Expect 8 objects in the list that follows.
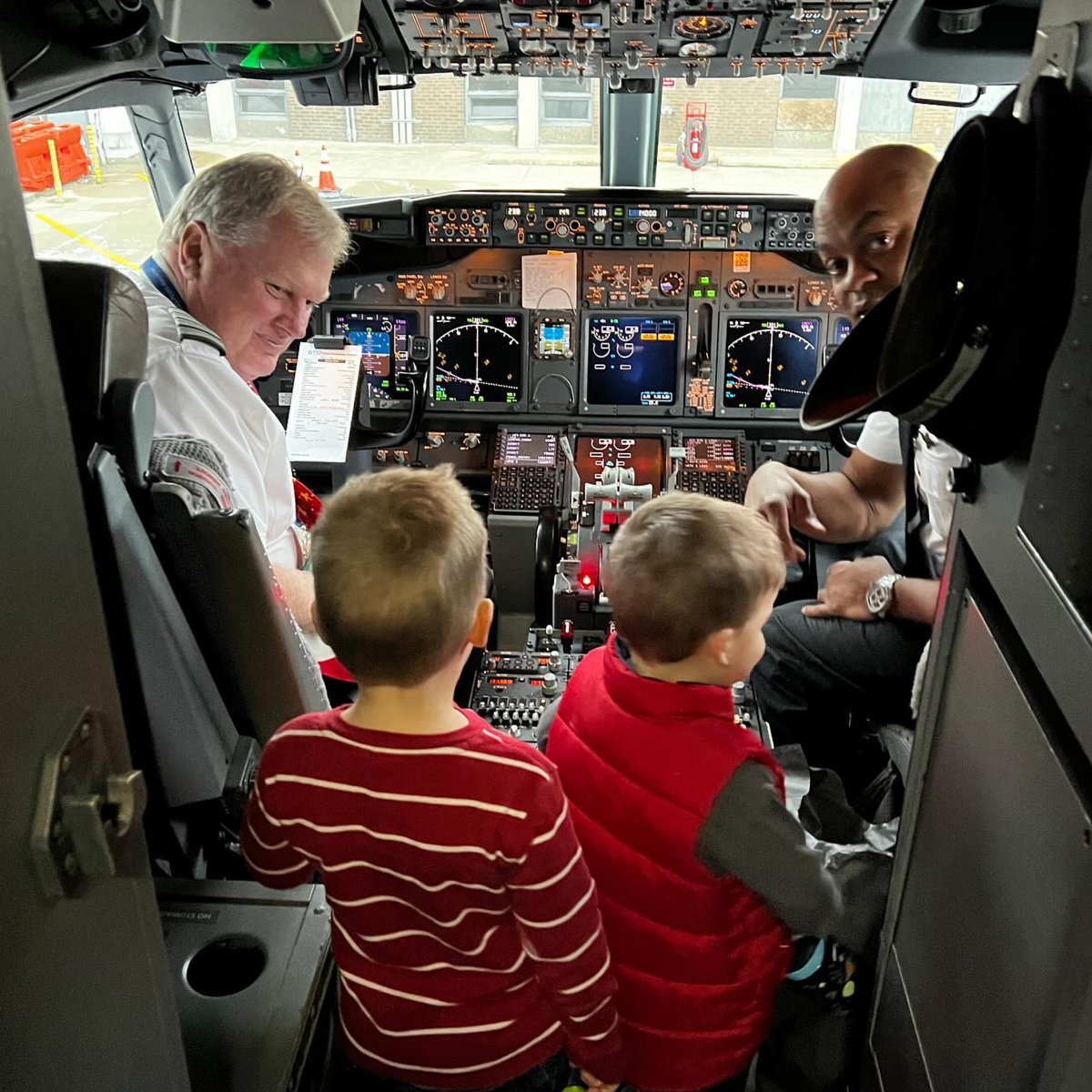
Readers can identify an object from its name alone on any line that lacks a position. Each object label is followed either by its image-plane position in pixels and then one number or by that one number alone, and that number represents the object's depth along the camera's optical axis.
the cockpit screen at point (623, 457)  3.64
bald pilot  1.92
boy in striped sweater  1.00
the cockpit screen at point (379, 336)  3.70
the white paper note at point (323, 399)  2.98
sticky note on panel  3.58
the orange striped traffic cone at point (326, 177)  4.13
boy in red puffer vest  1.17
